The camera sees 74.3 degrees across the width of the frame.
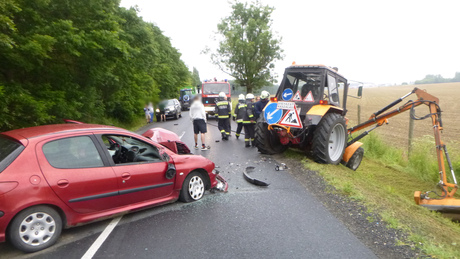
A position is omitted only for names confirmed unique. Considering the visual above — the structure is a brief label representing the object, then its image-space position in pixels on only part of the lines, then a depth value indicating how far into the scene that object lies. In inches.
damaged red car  130.0
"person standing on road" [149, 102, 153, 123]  802.2
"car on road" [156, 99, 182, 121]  861.2
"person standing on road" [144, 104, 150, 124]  816.8
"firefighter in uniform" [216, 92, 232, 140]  444.8
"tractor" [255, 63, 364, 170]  283.7
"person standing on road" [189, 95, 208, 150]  385.4
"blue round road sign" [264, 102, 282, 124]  299.0
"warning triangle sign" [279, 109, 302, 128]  280.0
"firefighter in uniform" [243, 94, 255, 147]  406.3
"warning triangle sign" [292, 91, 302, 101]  313.9
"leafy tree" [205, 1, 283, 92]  1306.6
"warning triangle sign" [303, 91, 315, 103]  304.0
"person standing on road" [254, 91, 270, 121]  406.0
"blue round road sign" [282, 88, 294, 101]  320.2
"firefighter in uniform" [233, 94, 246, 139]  423.8
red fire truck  834.2
